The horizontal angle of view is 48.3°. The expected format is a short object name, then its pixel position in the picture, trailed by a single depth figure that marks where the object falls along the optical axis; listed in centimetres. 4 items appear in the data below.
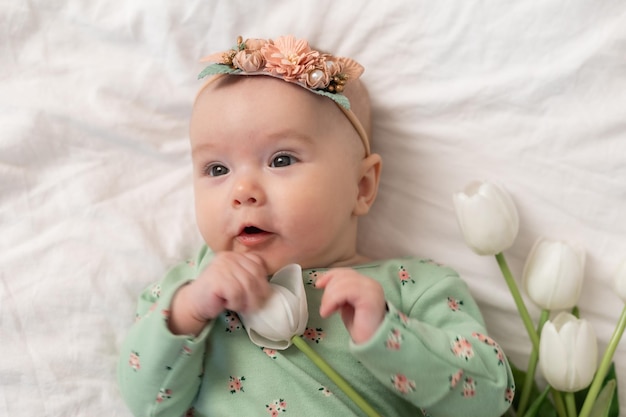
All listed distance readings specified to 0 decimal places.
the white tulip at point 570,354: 107
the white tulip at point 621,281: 110
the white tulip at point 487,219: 113
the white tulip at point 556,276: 112
